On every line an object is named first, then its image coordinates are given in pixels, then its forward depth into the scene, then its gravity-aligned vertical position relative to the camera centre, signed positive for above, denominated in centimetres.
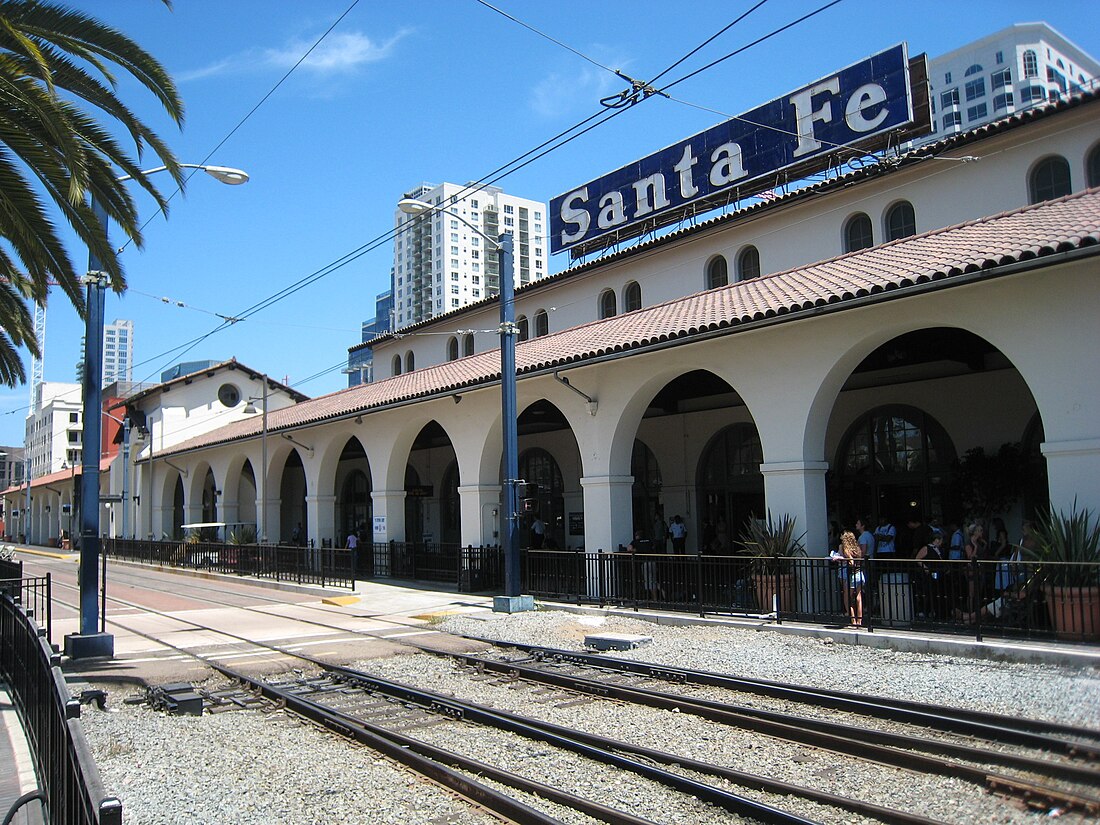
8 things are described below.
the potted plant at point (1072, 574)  1055 -125
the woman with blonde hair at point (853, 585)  1315 -157
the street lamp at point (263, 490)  3153 +52
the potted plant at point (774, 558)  1428 -120
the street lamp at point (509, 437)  1783 +118
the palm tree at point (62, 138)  900 +435
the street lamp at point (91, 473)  1240 +53
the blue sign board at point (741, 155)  2147 +928
